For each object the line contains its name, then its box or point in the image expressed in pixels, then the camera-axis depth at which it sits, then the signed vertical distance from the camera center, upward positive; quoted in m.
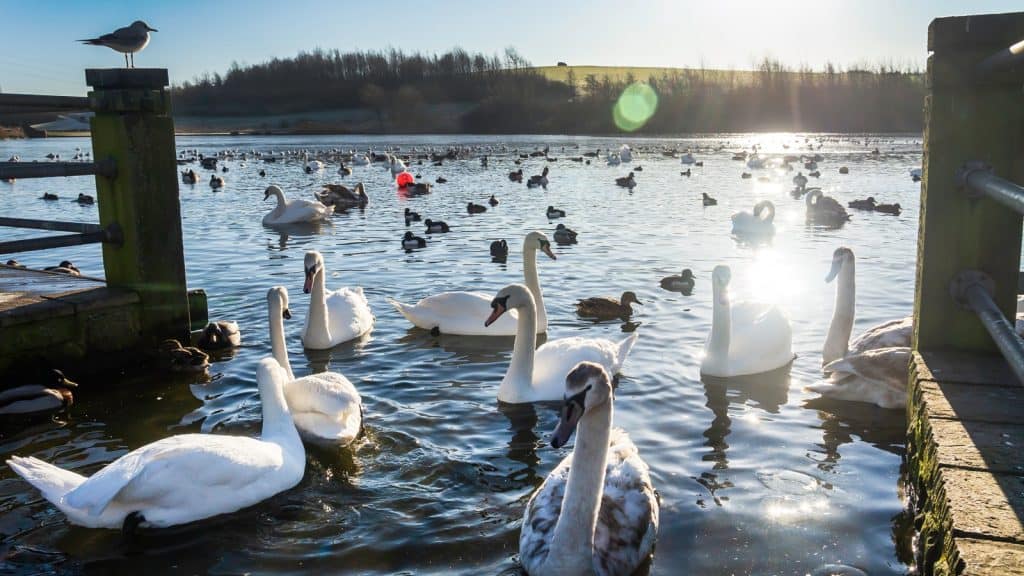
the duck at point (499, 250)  14.98 -1.79
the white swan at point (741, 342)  7.97 -1.83
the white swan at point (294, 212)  20.56 -1.56
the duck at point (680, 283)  12.02 -1.92
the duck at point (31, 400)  6.46 -1.80
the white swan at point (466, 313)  9.68 -1.84
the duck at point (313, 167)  41.28 -1.04
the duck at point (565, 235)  16.73 -1.75
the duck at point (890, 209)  21.67 -1.75
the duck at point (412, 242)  16.22 -1.78
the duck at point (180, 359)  7.67 -1.82
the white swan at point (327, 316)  9.12 -1.79
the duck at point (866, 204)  22.73 -1.71
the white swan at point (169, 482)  4.56 -1.75
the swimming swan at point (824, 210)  20.85 -1.72
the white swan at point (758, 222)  18.31 -1.73
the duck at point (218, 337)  8.73 -1.86
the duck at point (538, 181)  31.06 -1.38
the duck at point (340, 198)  25.83 -1.55
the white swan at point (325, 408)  5.99 -1.77
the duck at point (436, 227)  18.61 -1.73
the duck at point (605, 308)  10.41 -1.95
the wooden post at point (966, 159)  3.81 -0.11
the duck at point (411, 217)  20.56 -1.70
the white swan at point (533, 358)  7.36 -1.81
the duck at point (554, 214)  20.77 -1.68
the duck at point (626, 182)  30.04 -1.40
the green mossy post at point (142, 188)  7.46 -0.35
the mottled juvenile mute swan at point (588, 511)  4.13 -1.84
